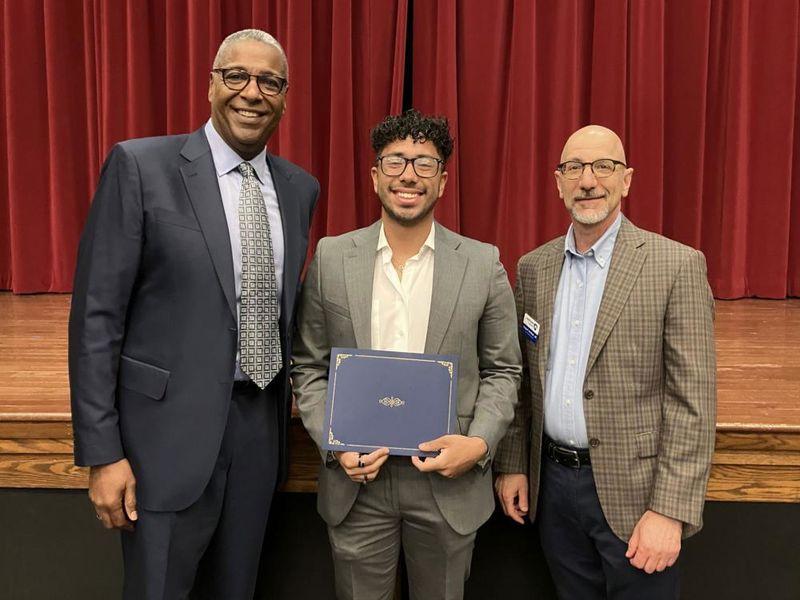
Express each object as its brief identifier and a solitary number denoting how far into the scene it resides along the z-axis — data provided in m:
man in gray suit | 1.36
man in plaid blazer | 1.32
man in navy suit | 1.24
